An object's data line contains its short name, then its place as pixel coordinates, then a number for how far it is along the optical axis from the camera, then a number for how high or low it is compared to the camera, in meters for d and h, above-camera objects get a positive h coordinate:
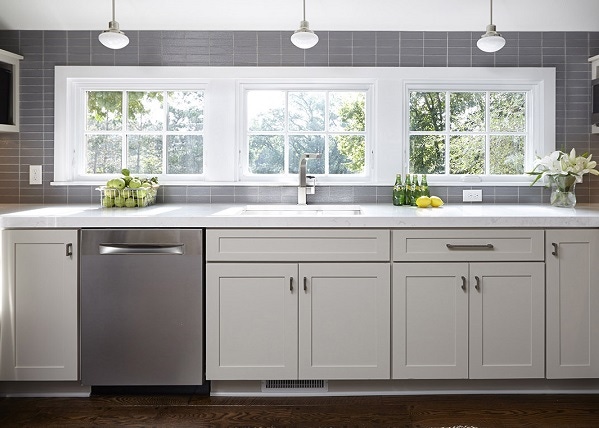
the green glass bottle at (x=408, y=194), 3.29 +0.10
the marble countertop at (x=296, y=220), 2.63 -0.04
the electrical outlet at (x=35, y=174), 3.40 +0.23
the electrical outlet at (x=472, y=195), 3.41 +0.10
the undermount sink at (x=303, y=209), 3.22 +0.01
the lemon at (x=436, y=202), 3.10 +0.05
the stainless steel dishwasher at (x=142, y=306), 2.65 -0.45
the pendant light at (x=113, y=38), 2.75 +0.86
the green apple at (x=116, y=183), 3.05 +0.15
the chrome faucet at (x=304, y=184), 3.22 +0.16
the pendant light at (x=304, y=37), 2.75 +0.86
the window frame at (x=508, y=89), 3.38 +0.76
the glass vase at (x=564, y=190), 3.10 +0.12
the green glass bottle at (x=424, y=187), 3.29 +0.15
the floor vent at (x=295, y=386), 2.80 -0.88
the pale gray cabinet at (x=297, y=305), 2.67 -0.45
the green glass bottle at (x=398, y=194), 3.29 +0.10
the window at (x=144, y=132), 3.47 +0.49
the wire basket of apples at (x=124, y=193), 3.06 +0.10
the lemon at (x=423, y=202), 3.08 +0.05
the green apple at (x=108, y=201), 3.08 +0.06
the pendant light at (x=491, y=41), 2.80 +0.86
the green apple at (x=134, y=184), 3.08 +0.15
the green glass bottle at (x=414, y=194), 3.28 +0.10
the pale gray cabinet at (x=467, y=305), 2.68 -0.45
